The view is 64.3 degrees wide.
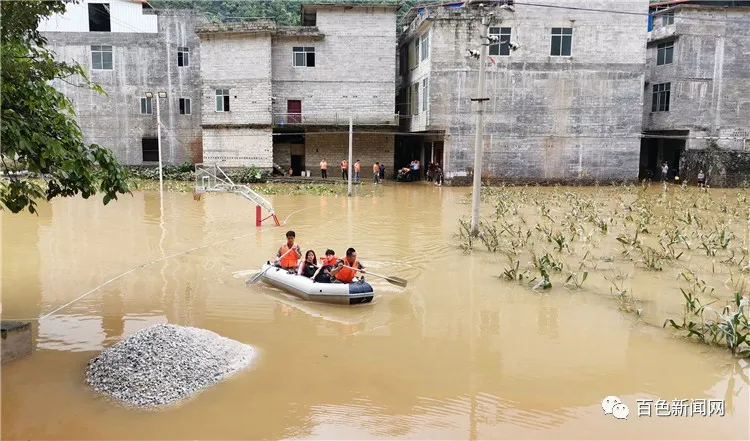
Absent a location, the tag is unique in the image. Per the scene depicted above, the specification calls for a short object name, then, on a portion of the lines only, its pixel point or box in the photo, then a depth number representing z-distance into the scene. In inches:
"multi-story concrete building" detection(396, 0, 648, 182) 1200.8
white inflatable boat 414.6
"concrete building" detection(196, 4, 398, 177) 1315.2
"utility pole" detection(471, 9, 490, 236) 606.2
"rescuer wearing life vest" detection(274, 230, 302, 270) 473.4
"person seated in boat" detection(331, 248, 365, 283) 431.5
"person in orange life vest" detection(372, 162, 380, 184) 1301.7
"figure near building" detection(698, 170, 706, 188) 1246.9
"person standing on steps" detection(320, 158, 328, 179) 1354.6
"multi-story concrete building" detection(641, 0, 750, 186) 1237.7
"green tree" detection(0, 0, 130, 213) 274.8
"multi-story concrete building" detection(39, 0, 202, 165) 1392.7
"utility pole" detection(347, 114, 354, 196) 1028.9
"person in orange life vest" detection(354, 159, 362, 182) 1288.1
